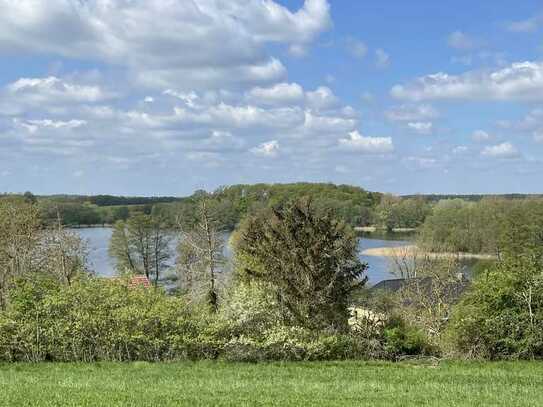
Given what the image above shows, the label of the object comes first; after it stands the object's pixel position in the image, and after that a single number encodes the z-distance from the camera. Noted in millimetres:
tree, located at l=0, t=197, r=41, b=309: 30156
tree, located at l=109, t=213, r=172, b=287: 62062
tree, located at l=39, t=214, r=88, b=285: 34344
